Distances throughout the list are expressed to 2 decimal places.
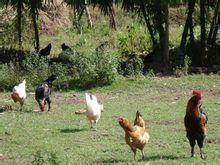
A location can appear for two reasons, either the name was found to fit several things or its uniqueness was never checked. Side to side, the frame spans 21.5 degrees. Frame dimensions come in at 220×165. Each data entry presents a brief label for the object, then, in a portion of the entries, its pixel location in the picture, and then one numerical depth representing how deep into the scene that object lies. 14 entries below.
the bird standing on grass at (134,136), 8.80
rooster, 8.82
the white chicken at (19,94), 14.09
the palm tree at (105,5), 20.56
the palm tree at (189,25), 20.48
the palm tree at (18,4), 21.65
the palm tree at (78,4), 19.67
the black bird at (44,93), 13.64
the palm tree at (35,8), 21.41
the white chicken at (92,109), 11.51
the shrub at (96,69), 17.64
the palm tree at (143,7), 20.88
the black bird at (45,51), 22.40
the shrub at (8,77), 18.14
